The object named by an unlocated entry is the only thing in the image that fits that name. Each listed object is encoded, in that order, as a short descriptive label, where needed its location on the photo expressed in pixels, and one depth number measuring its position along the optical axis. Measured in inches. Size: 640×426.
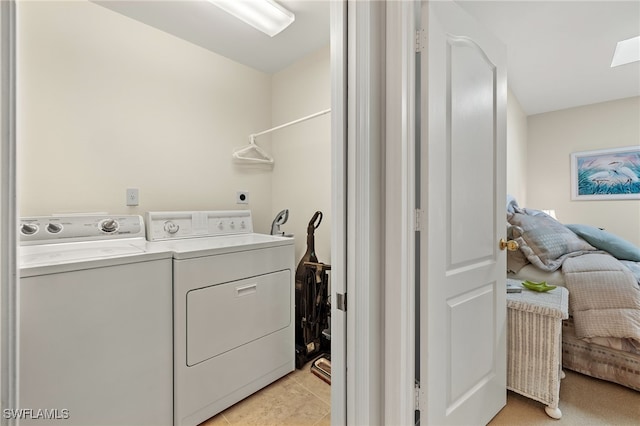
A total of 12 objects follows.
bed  63.7
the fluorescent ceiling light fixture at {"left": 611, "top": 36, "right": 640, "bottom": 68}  101.3
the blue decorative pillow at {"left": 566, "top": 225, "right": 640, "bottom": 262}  87.3
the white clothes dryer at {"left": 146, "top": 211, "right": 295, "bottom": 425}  55.2
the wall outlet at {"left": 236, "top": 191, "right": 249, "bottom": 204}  96.9
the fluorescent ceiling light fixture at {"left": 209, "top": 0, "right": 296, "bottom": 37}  66.5
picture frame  140.8
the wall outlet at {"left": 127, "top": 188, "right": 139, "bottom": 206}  74.5
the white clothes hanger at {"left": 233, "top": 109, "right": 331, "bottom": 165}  96.2
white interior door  42.9
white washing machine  41.1
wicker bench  57.7
